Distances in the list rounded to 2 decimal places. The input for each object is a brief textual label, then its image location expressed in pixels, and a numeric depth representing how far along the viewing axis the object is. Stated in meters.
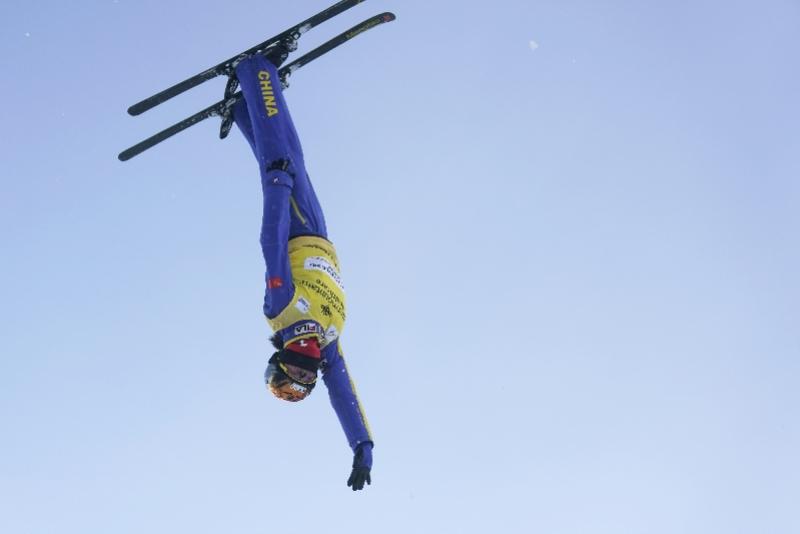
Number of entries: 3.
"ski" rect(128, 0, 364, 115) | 10.34
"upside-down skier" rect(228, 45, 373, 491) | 8.85
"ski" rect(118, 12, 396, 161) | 10.70
